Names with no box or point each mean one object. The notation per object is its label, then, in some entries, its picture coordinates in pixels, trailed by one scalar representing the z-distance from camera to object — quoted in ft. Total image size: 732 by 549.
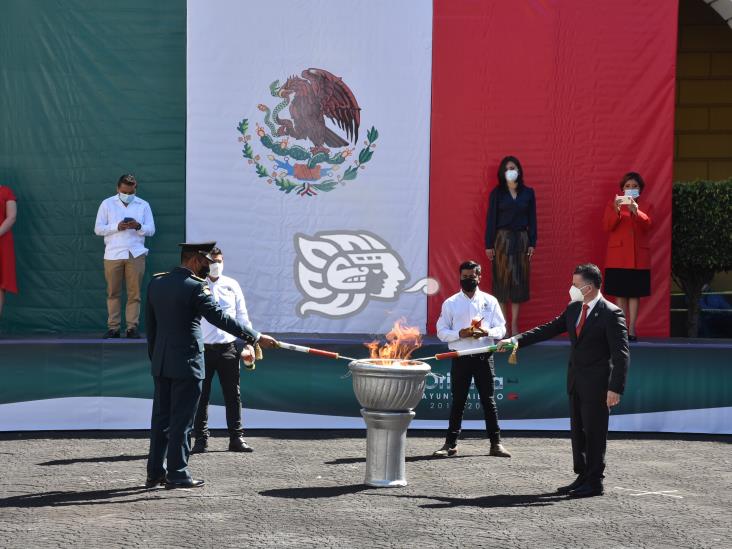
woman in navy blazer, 41.78
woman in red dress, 40.83
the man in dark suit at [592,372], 28.53
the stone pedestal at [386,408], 28.81
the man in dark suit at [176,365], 28.71
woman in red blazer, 41.27
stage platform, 39.60
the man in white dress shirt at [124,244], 40.29
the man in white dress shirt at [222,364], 34.60
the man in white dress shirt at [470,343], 34.42
